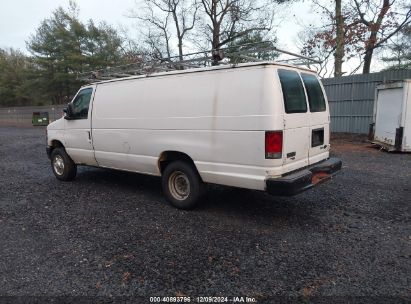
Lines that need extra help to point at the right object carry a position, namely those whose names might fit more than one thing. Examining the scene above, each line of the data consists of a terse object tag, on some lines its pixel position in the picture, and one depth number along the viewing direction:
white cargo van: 4.13
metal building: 13.07
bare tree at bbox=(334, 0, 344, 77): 17.84
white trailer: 9.69
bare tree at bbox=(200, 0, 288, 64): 25.31
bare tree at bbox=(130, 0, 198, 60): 29.86
